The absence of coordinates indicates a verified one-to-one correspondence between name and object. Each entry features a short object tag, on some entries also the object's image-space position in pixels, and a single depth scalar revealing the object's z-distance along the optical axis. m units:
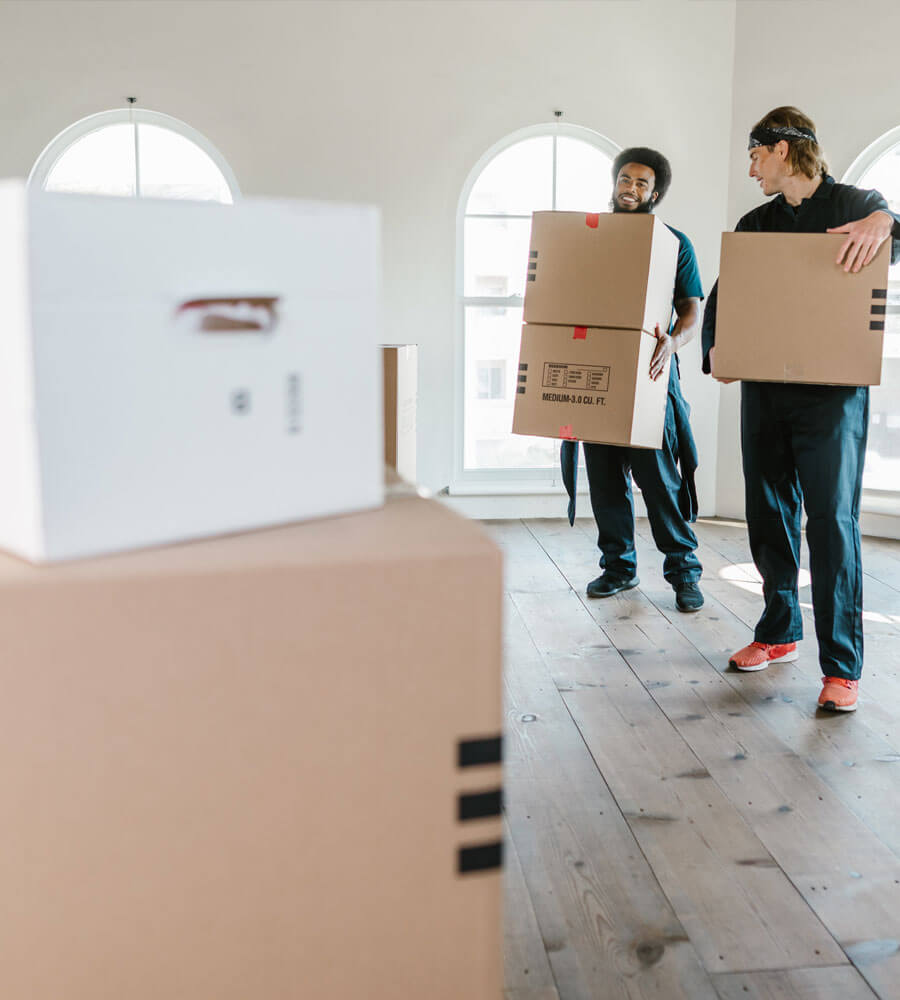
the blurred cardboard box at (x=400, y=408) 1.97
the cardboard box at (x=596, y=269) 2.95
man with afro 3.33
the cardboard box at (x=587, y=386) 3.06
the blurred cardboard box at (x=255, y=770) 0.75
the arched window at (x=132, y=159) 4.68
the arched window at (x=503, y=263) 4.84
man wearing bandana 2.52
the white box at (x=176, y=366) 0.72
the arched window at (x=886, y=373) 4.47
